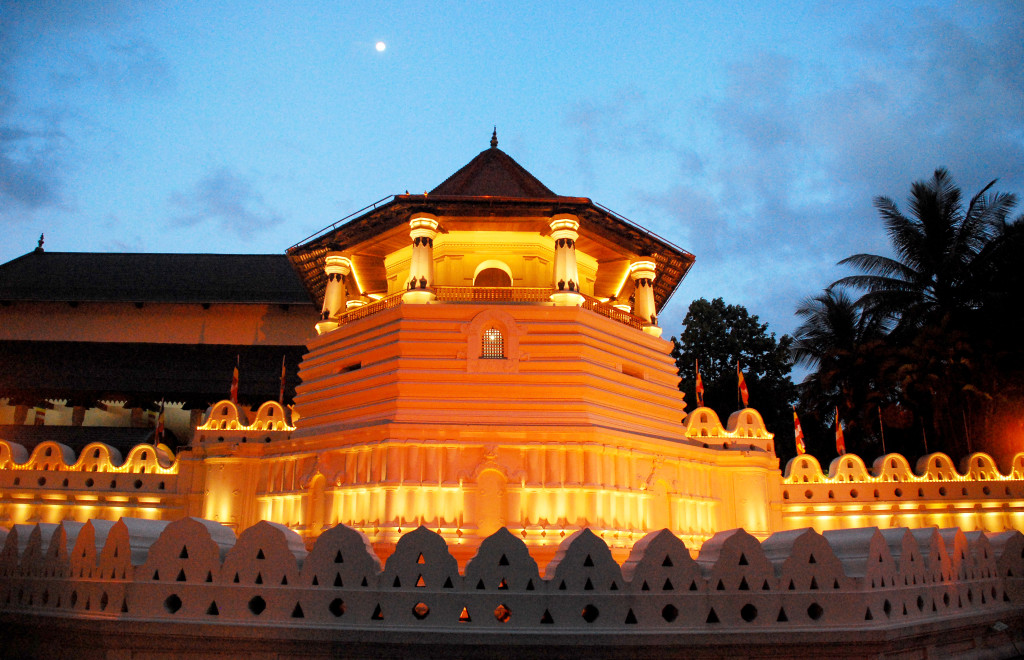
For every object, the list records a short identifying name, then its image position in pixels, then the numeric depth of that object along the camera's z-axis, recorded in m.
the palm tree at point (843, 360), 28.55
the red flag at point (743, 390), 25.25
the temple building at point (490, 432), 17.73
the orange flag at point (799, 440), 25.27
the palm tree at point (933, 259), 26.48
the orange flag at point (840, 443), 25.45
